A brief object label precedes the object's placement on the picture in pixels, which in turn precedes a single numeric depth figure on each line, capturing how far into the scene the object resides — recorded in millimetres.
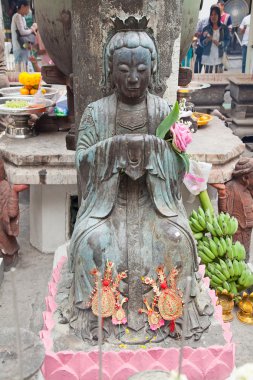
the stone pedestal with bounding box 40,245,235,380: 2611
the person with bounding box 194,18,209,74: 12219
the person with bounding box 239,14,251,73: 12258
